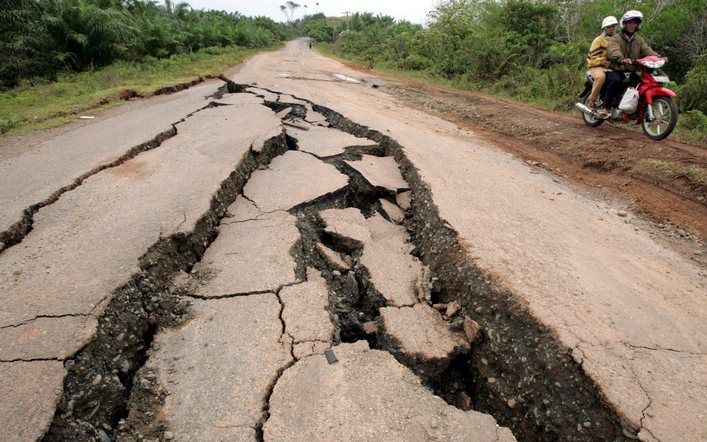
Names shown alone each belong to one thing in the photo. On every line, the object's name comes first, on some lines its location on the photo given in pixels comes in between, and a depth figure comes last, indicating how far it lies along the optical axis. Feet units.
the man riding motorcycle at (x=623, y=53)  18.66
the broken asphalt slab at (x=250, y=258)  8.52
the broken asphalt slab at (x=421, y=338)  7.24
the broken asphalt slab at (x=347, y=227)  10.68
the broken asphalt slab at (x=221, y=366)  5.82
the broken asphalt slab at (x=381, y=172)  13.50
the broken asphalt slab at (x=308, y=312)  7.36
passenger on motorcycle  19.15
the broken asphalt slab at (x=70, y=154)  11.14
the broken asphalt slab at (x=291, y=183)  12.09
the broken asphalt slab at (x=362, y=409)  5.67
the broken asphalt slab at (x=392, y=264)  8.79
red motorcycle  17.30
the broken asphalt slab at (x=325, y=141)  16.10
